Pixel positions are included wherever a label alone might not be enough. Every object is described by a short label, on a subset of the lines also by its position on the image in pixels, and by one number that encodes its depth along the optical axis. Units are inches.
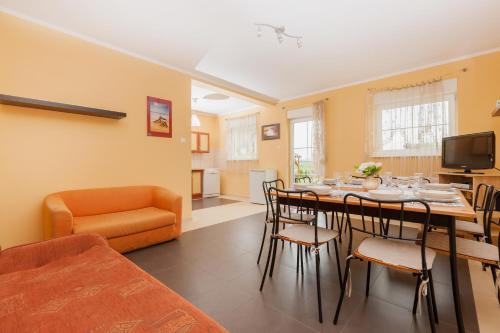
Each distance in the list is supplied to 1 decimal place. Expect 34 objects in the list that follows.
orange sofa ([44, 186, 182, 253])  90.4
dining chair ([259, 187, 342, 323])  66.9
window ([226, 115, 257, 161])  257.6
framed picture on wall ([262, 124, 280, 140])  233.3
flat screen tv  117.4
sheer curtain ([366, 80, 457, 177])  142.5
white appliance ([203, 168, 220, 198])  270.7
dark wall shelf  91.4
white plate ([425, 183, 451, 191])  83.4
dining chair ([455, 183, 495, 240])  69.0
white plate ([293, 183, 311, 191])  87.2
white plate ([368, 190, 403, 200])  64.7
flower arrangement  82.2
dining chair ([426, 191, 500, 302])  56.8
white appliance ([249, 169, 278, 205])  221.9
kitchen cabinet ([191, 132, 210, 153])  276.9
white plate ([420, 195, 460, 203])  61.4
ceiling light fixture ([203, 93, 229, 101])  195.2
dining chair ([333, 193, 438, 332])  50.6
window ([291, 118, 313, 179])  216.4
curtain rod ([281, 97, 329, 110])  195.9
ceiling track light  106.5
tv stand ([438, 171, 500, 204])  108.7
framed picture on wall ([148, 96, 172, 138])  141.1
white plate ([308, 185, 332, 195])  77.7
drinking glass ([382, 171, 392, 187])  90.7
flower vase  83.8
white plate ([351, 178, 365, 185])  106.5
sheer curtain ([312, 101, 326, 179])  195.0
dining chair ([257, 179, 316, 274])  84.8
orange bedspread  31.0
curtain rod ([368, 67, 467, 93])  140.2
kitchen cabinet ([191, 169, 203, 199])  261.3
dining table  52.2
